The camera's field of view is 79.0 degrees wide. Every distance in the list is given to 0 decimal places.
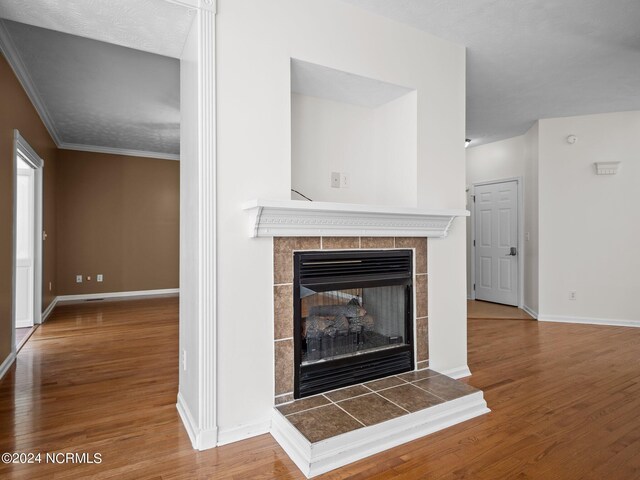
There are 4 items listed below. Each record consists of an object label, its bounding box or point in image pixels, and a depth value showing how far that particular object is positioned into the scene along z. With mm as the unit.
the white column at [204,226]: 2014
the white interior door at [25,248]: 4801
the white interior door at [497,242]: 5895
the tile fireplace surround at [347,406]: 1896
